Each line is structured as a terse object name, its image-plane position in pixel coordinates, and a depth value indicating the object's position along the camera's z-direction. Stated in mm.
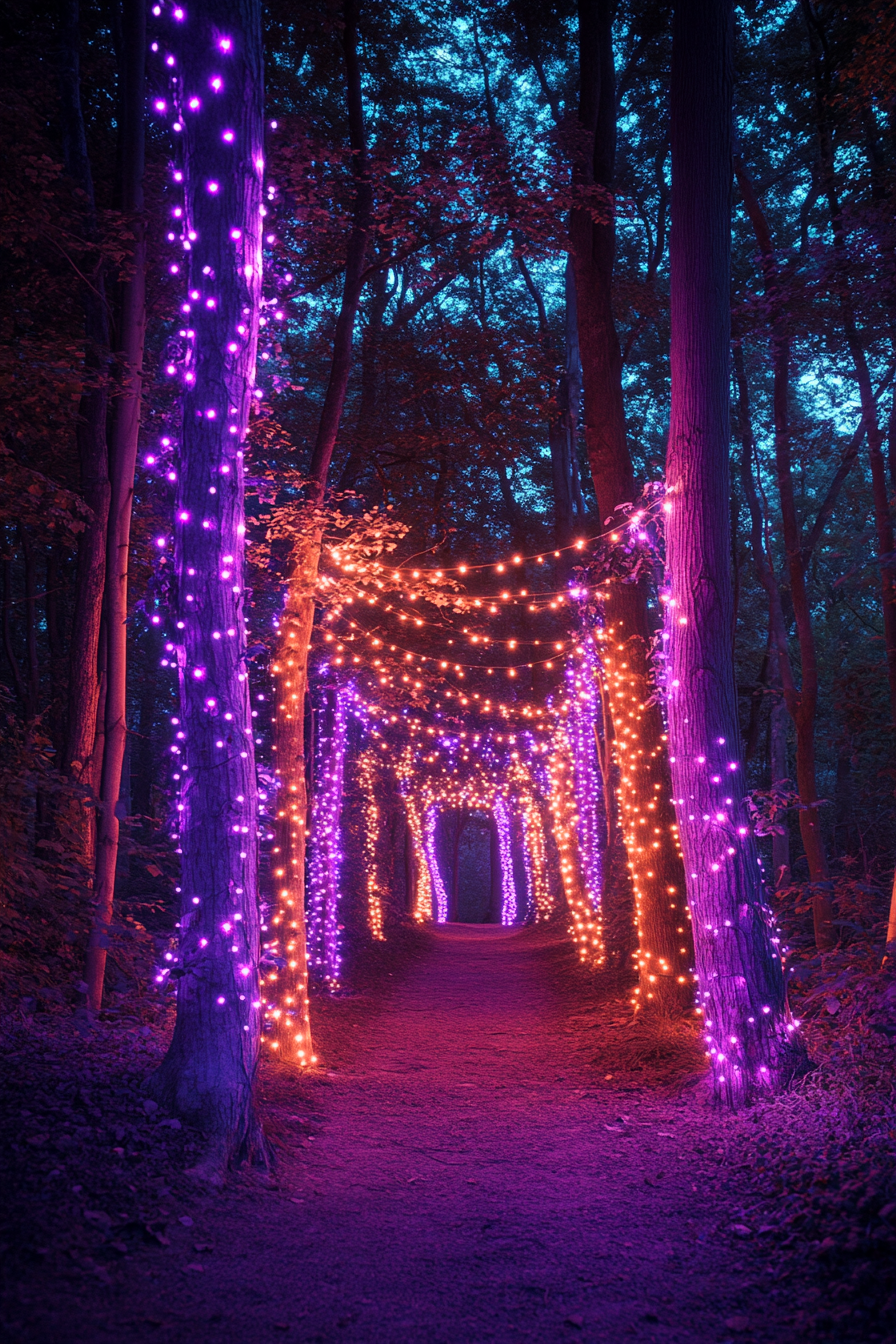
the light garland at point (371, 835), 15195
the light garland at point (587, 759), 12383
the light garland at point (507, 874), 28688
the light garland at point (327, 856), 10492
